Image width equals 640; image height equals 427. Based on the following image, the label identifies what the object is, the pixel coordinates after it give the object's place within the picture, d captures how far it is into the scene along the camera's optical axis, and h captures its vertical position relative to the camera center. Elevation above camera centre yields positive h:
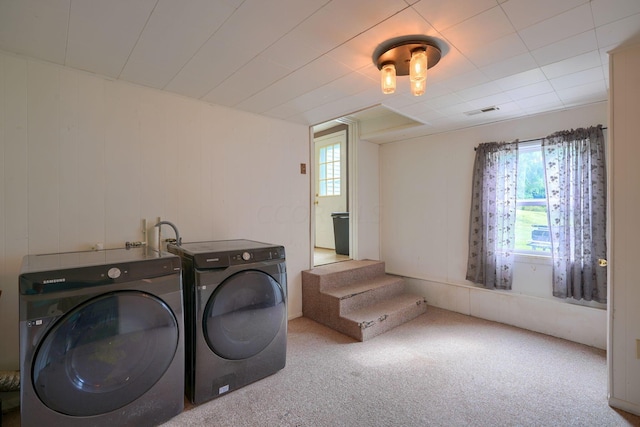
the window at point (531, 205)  3.12 +0.04
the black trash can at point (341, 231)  4.64 -0.33
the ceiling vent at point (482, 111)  2.93 +1.01
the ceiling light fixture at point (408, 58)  1.72 +0.94
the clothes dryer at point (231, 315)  1.88 -0.71
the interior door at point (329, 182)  5.07 +0.52
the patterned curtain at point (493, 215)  3.24 -0.07
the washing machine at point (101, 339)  1.35 -0.64
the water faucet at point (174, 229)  2.30 -0.13
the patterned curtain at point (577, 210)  2.68 -0.02
